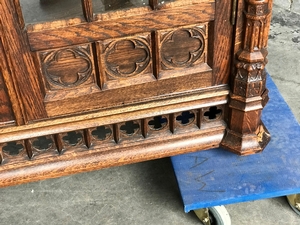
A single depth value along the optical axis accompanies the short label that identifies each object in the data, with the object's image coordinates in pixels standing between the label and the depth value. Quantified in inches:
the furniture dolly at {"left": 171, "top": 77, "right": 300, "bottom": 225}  55.4
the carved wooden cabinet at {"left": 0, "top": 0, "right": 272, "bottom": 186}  48.7
